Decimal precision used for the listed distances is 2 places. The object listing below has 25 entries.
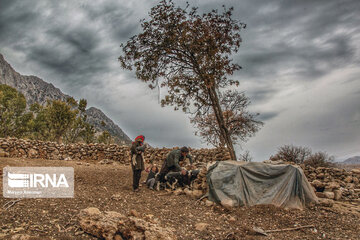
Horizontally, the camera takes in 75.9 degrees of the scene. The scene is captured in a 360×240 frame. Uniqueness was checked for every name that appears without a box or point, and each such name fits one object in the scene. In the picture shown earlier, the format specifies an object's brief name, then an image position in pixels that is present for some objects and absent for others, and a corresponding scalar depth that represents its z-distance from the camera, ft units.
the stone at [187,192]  22.48
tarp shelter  19.25
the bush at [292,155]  67.21
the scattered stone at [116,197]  19.07
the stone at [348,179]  38.60
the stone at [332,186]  25.88
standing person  22.52
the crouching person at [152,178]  24.88
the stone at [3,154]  43.10
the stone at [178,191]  22.79
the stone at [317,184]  26.08
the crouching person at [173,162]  24.61
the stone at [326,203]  19.65
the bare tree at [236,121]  42.18
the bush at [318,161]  63.87
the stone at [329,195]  23.99
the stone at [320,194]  23.80
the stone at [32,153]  49.66
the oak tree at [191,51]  32.24
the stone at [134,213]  14.74
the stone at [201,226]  14.51
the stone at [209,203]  19.72
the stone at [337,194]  24.69
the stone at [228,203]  18.54
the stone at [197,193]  21.91
